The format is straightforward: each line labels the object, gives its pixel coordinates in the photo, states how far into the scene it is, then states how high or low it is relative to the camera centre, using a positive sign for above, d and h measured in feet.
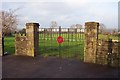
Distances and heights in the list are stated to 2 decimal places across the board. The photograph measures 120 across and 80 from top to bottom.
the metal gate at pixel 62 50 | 18.44 -2.92
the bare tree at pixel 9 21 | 33.84 +6.67
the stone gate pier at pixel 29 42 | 18.58 -0.69
